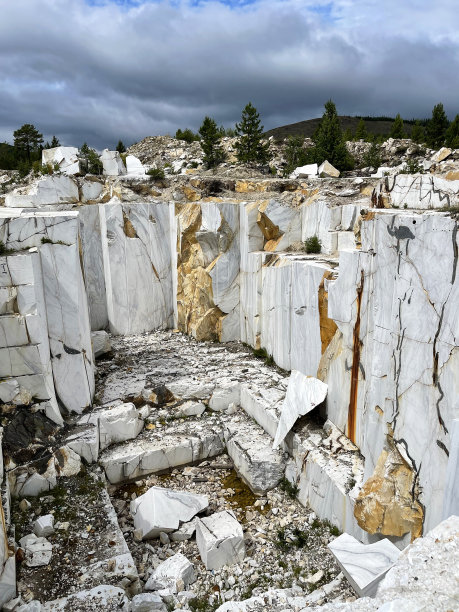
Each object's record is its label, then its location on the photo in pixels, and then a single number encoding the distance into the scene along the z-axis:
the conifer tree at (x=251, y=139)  18.22
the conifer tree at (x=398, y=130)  24.09
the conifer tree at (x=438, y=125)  24.72
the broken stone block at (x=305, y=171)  13.52
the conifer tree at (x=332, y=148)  16.98
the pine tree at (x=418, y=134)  24.51
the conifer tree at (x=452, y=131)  22.21
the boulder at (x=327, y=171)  13.75
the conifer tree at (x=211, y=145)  16.67
